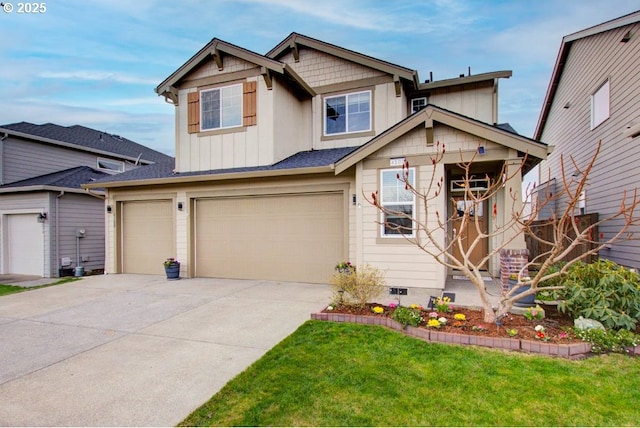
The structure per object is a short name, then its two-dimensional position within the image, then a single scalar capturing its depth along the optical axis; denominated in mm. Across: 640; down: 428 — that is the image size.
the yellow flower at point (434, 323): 4562
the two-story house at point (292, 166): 7547
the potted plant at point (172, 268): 9570
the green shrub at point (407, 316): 4684
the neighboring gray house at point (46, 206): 11805
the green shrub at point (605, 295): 4328
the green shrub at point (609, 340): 3928
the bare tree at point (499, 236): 4270
